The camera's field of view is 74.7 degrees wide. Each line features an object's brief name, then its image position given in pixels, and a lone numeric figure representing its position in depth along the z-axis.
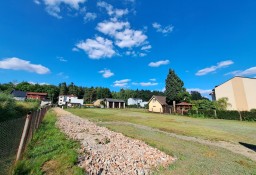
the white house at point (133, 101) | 103.75
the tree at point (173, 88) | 43.75
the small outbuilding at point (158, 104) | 44.39
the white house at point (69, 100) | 84.70
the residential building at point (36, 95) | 89.79
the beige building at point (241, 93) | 31.16
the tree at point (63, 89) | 110.63
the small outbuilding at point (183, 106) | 39.96
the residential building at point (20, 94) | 59.17
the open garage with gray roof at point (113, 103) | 73.88
